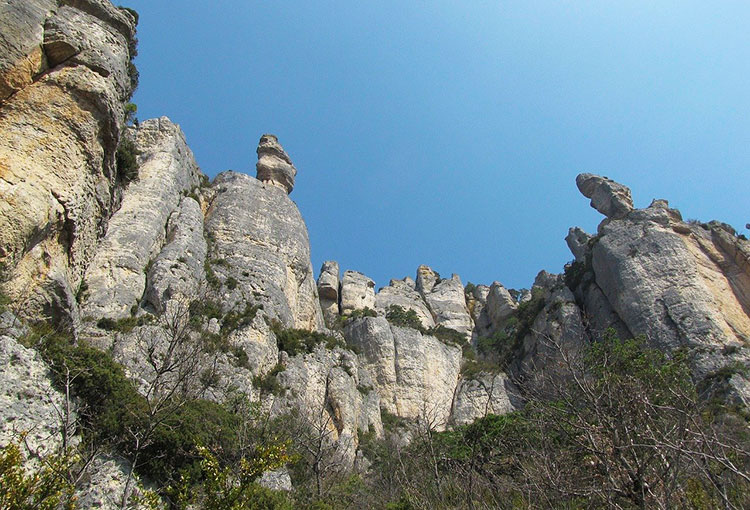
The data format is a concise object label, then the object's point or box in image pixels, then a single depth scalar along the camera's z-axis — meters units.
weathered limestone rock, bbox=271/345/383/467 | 21.94
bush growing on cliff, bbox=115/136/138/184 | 19.71
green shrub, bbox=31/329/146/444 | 11.43
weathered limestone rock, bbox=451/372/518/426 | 35.38
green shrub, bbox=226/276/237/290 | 25.73
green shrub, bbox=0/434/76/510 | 6.85
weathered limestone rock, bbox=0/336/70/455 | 9.69
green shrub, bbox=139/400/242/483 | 12.18
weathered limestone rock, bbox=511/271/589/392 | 36.24
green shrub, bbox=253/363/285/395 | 21.30
